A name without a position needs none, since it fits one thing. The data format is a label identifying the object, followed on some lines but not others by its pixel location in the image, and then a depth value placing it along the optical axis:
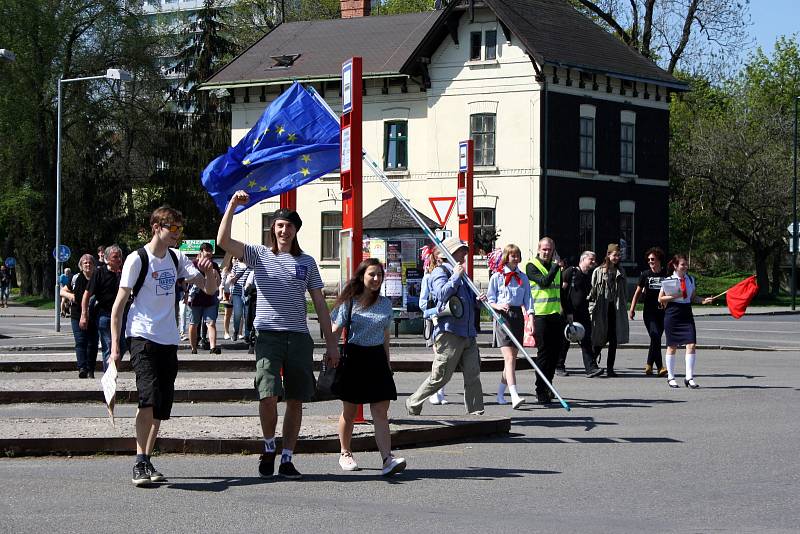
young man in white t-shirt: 8.96
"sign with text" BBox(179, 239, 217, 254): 40.97
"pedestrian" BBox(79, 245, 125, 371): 16.53
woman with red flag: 16.61
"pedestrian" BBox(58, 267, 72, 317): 36.50
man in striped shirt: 9.15
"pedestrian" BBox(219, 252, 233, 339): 23.42
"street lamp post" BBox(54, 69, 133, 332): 34.56
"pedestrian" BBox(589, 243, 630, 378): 18.94
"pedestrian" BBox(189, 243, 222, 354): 21.52
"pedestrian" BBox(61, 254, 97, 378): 17.08
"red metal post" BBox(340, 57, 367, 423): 11.66
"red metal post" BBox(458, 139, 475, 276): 25.69
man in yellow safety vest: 14.34
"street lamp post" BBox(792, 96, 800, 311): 44.44
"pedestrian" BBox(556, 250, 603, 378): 18.56
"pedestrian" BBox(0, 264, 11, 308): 50.63
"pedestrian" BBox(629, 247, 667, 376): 17.97
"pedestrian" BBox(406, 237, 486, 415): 12.30
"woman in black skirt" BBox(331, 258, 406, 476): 9.52
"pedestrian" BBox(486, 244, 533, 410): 13.91
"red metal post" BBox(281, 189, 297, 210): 15.29
